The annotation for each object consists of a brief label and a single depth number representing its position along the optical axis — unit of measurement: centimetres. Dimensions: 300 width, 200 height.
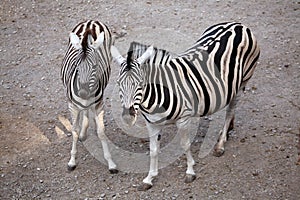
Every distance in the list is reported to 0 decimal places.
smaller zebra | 938
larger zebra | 860
